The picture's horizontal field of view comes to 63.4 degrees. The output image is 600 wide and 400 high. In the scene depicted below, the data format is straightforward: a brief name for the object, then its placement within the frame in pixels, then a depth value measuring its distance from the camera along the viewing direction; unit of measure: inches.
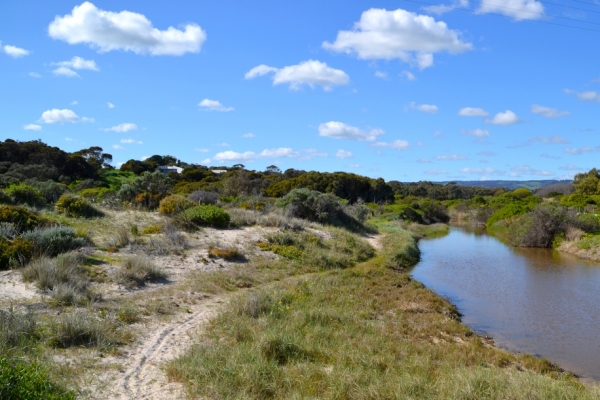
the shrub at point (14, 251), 471.5
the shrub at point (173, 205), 917.2
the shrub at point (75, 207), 806.5
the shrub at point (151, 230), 734.6
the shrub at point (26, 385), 206.5
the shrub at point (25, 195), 831.1
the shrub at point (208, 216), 838.5
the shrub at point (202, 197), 1110.4
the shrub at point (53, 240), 522.3
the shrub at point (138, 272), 478.0
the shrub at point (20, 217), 584.7
